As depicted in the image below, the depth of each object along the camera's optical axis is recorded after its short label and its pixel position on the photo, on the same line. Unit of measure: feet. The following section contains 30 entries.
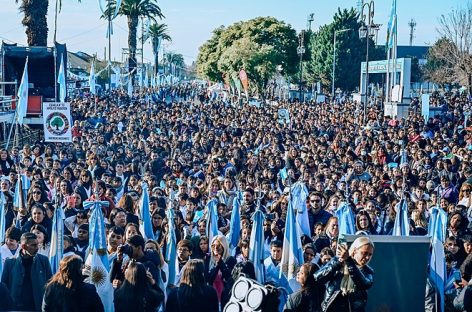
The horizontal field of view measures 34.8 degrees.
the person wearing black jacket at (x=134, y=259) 23.59
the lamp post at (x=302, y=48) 157.09
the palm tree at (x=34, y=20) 104.53
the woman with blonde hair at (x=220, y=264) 25.48
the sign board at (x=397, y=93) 105.12
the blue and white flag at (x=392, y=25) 117.50
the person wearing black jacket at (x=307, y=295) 20.26
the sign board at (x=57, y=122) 53.83
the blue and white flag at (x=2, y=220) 33.32
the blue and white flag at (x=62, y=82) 83.51
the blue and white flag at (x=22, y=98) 58.44
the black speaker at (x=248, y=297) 16.92
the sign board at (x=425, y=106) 88.22
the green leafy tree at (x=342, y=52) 209.56
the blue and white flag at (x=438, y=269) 25.80
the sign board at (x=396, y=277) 21.02
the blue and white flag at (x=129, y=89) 147.10
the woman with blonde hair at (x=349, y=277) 18.51
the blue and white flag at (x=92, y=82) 117.15
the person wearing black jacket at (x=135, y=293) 20.29
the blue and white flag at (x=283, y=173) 50.14
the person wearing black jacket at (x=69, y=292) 19.61
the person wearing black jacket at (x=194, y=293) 20.92
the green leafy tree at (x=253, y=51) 193.16
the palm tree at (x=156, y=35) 291.99
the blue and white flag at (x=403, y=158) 57.16
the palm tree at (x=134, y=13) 185.88
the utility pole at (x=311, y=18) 199.72
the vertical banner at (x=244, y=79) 122.11
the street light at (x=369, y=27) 100.07
